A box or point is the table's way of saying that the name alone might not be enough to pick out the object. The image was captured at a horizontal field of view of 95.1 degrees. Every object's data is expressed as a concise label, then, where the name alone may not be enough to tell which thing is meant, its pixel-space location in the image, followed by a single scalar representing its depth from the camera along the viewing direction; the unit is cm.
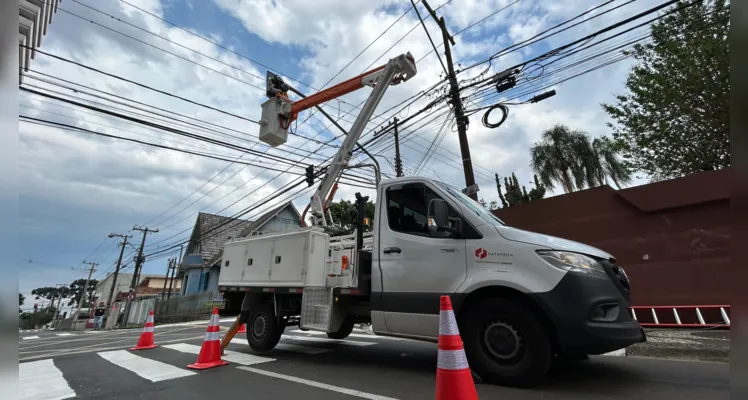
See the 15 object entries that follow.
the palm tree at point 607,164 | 2194
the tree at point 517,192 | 2310
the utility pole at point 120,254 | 3807
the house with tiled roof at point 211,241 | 2550
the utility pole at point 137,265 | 3014
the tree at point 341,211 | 2164
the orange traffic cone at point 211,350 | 521
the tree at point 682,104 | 1138
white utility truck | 350
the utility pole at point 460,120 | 1054
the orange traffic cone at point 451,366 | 248
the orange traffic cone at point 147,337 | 742
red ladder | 672
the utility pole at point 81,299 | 3641
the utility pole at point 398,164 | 1583
